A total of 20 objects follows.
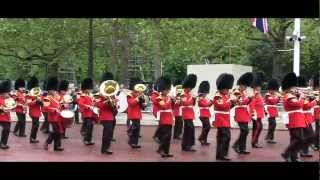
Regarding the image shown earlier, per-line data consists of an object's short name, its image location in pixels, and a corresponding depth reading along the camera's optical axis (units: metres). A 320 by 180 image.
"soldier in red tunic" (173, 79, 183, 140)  12.38
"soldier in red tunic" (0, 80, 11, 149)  11.66
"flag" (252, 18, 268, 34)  20.08
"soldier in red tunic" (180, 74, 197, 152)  12.05
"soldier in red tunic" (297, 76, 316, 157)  10.23
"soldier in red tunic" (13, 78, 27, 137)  13.89
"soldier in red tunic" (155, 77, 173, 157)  11.00
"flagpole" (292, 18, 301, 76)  20.24
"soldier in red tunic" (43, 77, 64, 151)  11.70
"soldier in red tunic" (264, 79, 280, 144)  12.92
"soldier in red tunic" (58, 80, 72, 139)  11.83
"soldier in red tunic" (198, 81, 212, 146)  12.23
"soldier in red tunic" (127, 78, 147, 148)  11.80
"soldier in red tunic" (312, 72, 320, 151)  11.15
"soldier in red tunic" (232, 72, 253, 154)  11.41
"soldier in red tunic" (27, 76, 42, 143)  13.52
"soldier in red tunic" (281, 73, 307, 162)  9.90
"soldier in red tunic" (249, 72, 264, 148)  12.42
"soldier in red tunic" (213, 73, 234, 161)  10.57
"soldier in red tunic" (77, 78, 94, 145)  13.17
